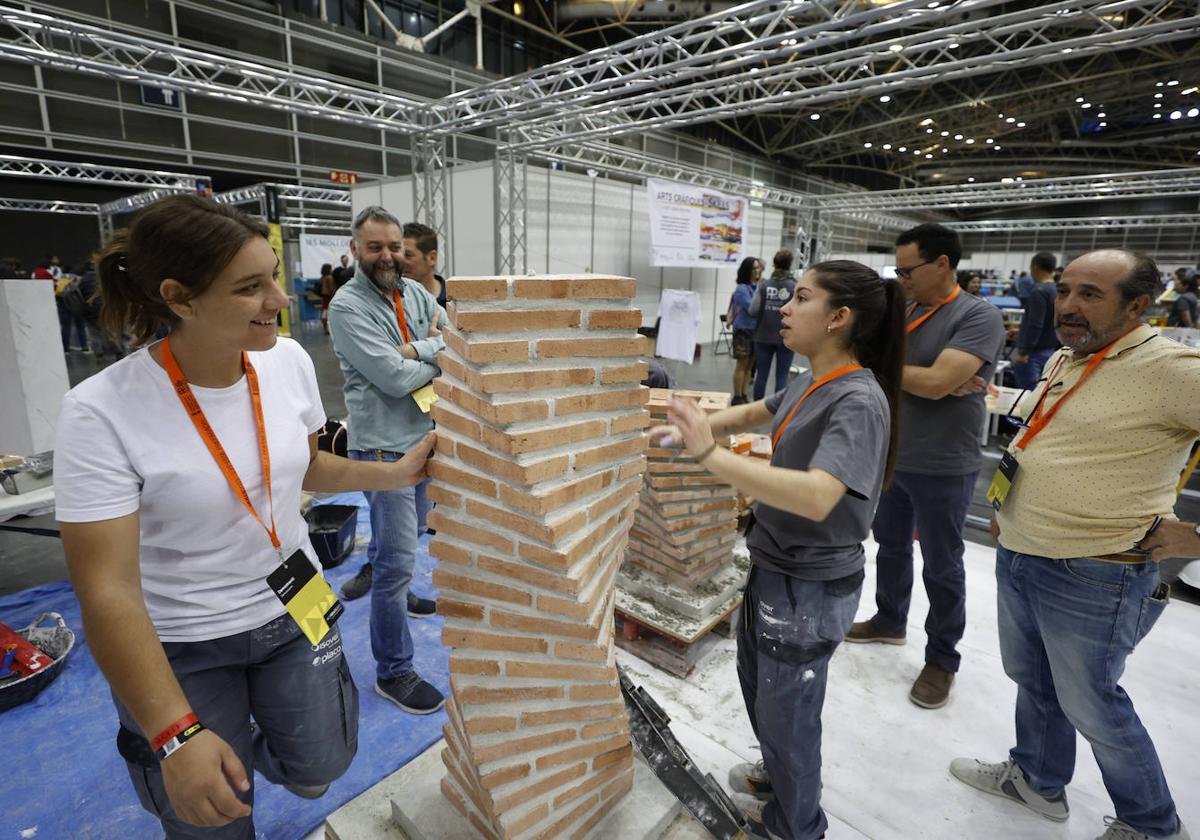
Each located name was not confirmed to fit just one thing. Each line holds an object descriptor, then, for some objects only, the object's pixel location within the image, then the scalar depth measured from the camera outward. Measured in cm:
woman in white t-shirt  113
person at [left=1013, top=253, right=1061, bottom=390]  650
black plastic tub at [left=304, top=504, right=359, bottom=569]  380
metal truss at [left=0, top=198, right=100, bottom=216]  1450
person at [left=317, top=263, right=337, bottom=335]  1265
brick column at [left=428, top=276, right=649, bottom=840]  143
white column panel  420
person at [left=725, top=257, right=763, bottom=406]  780
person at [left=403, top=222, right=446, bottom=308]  348
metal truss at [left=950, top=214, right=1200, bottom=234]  1869
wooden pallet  293
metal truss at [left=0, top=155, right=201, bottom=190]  1258
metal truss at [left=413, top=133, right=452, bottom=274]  884
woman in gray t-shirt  159
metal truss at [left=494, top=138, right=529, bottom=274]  869
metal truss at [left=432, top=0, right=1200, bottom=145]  541
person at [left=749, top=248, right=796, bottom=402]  696
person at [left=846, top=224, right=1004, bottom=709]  250
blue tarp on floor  211
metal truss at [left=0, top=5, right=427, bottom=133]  595
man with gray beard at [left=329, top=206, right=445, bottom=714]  251
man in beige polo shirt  170
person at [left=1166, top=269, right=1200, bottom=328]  894
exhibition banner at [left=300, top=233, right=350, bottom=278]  1416
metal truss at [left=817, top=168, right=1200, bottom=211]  1330
